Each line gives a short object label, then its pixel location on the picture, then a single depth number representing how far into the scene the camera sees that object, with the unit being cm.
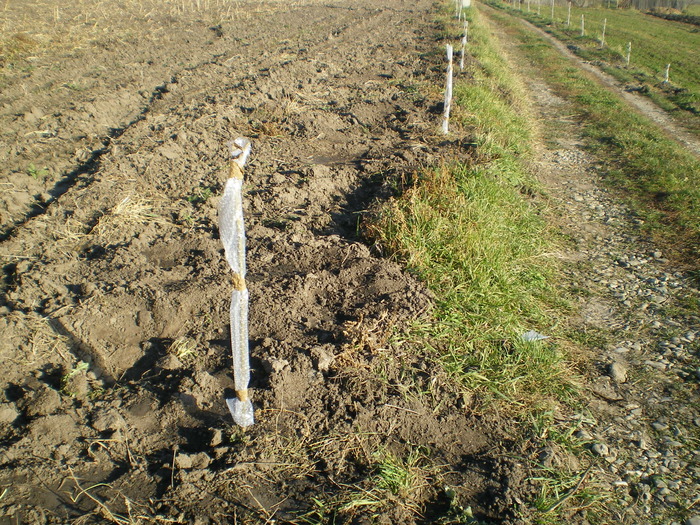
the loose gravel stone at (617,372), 389
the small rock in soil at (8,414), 319
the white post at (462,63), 1189
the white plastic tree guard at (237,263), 282
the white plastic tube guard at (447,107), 785
